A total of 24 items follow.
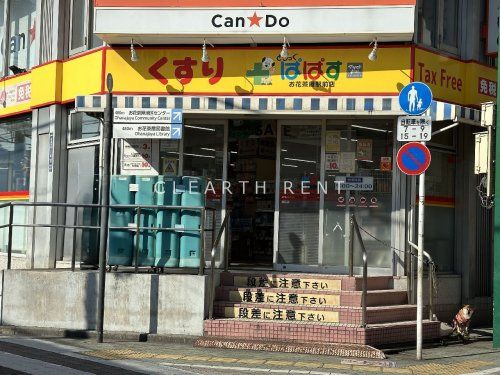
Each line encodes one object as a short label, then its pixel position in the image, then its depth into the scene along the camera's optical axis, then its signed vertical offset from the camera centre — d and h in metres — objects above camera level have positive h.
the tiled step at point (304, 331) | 11.77 -1.69
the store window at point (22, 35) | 17.28 +3.66
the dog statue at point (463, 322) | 13.29 -1.68
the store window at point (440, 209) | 14.67 +0.16
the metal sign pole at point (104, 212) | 11.70 -0.03
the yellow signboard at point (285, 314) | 12.30 -1.50
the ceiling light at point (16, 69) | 17.38 +2.91
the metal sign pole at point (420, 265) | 11.09 -0.64
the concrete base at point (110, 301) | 12.31 -1.39
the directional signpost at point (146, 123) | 12.38 +1.33
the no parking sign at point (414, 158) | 11.16 +0.80
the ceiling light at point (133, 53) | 14.12 +2.70
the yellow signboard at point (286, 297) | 12.72 -1.29
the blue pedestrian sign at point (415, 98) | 11.21 +1.62
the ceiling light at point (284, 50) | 13.70 +2.73
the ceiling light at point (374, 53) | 13.52 +2.68
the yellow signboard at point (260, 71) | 13.84 +2.43
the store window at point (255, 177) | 14.90 +0.65
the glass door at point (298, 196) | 14.41 +0.33
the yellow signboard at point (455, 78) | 14.07 +2.49
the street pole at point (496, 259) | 12.80 -0.63
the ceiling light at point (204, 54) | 13.89 +2.67
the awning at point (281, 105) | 13.30 +1.76
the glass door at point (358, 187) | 14.16 +0.49
